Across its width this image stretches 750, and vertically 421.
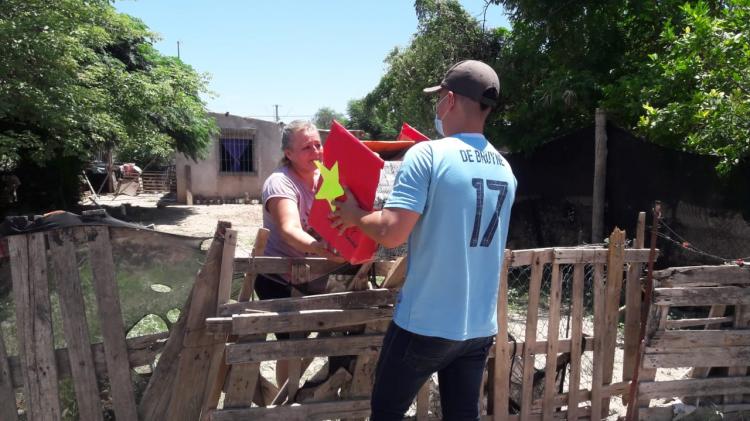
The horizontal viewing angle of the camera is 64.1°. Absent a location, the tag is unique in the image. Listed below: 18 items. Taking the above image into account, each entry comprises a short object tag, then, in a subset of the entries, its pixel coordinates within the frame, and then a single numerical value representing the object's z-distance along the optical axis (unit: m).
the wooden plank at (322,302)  2.58
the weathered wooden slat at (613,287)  3.37
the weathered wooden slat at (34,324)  2.53
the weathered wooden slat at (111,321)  2.61
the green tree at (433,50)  11.56
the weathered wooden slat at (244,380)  2.62
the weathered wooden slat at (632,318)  3.55
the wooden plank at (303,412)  2.62
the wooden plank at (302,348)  2.56
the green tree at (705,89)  5.51
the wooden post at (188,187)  19.06
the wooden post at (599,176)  7.03
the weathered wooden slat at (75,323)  2.56
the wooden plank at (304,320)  2.52
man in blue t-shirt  1.81
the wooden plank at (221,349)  2.57
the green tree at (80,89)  7.51
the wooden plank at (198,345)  2.61
